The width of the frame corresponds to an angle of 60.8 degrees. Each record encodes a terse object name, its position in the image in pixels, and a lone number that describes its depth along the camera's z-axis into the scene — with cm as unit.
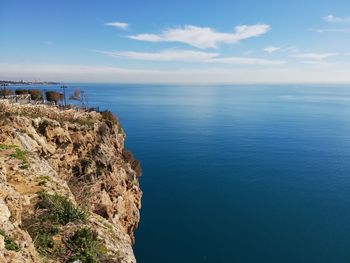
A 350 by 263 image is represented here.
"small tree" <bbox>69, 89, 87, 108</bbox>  6372
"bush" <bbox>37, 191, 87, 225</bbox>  1385
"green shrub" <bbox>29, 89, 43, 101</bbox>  5171
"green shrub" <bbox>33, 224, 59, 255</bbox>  1172
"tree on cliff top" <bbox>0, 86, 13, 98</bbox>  4524
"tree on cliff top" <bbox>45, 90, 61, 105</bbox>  5562
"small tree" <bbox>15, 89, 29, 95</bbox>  5198
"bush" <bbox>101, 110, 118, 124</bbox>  4394
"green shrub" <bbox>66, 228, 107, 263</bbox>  1172
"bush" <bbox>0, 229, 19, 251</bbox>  952
